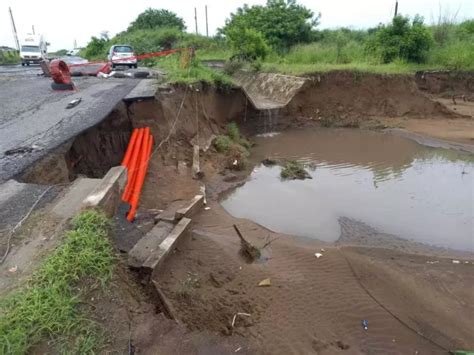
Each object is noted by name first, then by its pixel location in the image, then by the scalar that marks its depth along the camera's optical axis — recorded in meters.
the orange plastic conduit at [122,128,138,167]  7.12
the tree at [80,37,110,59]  38.54
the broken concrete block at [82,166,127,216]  4.04
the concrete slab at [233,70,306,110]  15.56
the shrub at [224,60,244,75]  19.28
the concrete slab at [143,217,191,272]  4.36
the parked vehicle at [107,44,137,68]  20.38
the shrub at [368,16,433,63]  16.89
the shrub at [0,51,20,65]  32.76
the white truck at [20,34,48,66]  27.33
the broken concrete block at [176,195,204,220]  6.13
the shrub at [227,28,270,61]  19.30
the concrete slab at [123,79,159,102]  8.75
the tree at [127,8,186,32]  42.34
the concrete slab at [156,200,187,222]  5.89
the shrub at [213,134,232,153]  10.97
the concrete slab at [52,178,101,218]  3.88
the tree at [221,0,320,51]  21.94
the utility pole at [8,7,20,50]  45.46
